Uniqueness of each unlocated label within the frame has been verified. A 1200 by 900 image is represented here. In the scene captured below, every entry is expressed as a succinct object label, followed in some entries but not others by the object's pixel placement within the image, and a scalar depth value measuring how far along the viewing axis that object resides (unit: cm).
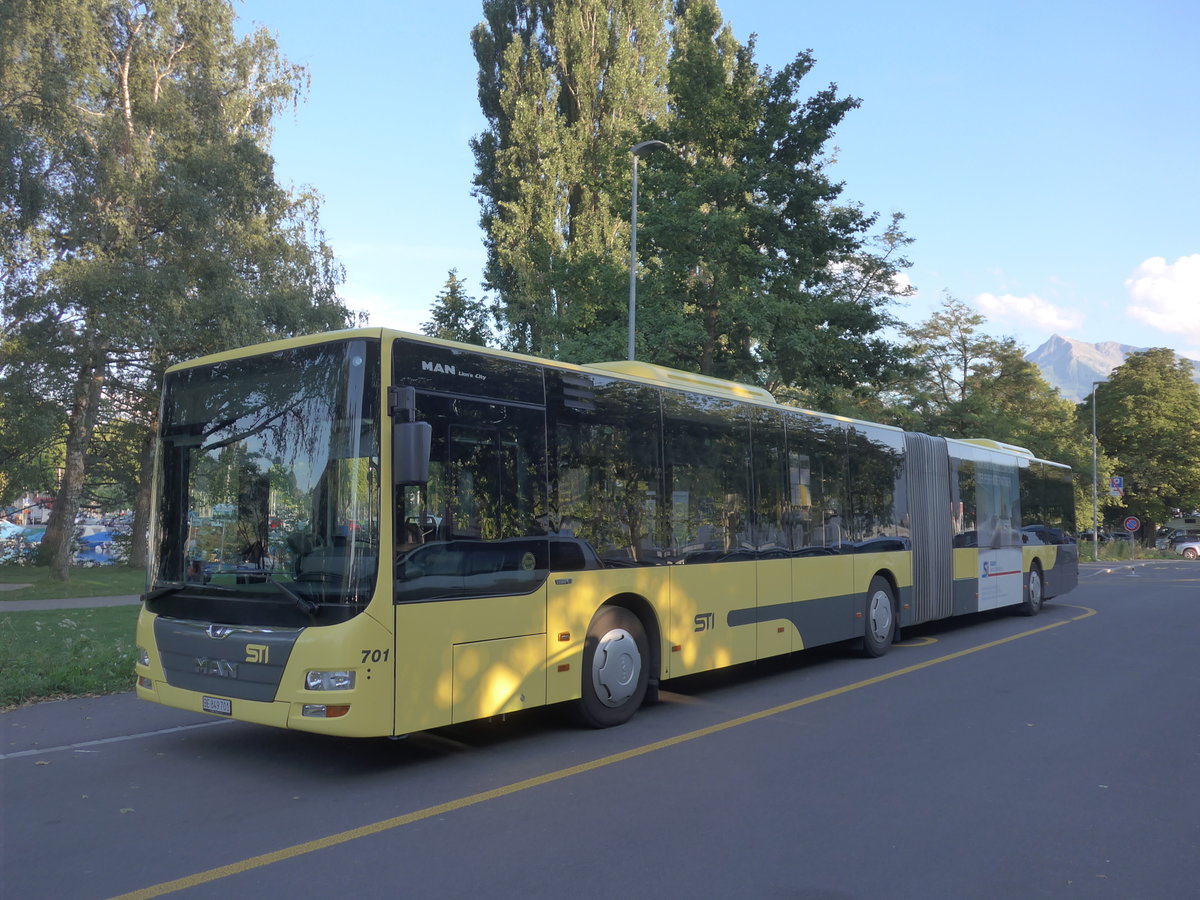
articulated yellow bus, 617
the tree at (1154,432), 6256
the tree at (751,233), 2311
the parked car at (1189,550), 5788
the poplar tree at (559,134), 3088
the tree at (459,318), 2862
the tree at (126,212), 2502
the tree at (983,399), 4294
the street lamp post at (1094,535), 4822
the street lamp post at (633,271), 2066
